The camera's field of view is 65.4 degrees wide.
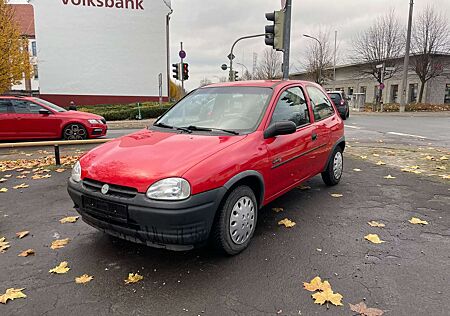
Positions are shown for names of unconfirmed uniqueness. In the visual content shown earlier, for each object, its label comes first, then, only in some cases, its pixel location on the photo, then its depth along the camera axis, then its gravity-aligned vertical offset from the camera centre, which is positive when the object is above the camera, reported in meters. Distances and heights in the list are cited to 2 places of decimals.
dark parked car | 21.74 +0.06
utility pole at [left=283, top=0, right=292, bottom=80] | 9.08 +1.72
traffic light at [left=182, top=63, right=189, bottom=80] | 20.58 +1.74
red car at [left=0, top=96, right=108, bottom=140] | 10.92 -0.69
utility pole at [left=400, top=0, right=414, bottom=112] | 26.14 +4.32
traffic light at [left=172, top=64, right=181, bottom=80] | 20.87 +1.79
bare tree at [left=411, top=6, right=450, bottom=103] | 34.53 +5.24
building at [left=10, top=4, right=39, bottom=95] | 47.44 +9.91
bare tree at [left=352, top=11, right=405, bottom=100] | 37.38 +5.88
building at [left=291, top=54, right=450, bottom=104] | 39.94 +2.49
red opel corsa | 2.90 -0.62
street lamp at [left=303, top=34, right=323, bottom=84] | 45.72 +5.36
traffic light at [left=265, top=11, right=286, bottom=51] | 9.20 +1.96
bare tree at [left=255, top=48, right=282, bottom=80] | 49.36 +5.21
